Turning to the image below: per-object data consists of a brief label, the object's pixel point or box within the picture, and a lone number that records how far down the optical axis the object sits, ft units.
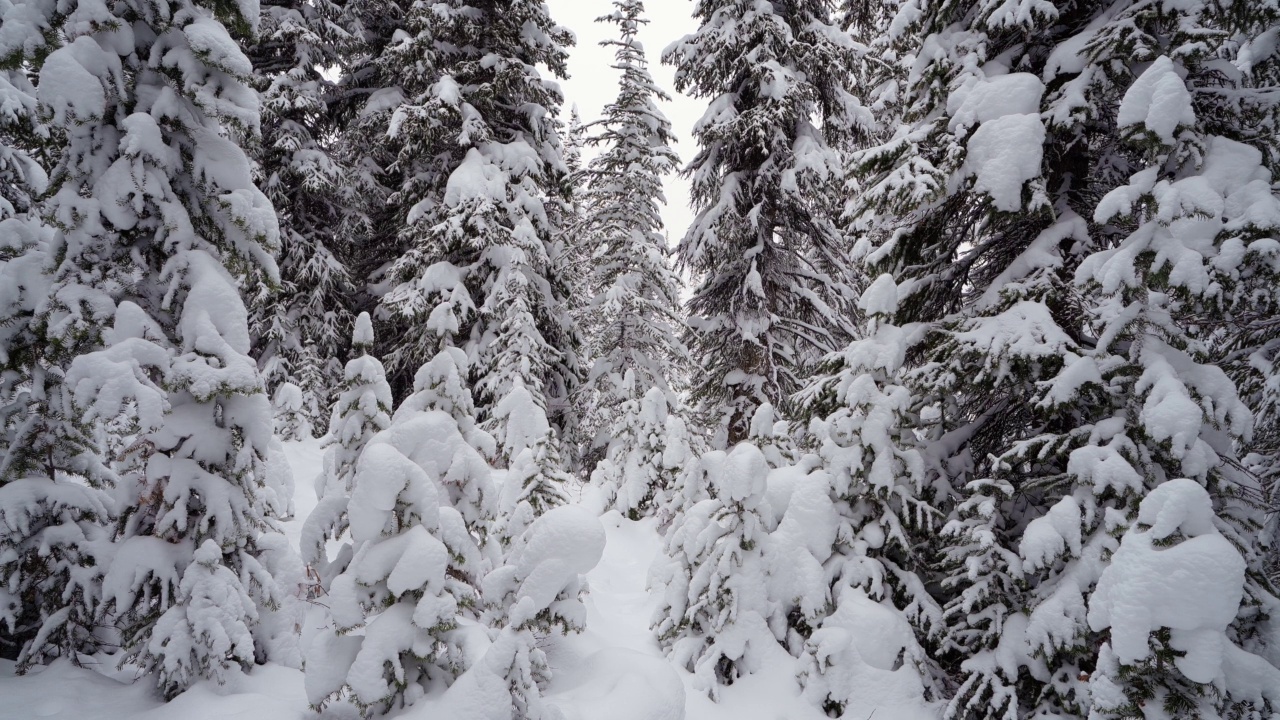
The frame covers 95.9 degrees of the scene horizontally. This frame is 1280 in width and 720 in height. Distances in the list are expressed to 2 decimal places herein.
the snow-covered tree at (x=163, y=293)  13.71
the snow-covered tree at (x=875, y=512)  18.28
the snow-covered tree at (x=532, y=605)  11.66
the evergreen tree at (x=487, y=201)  43.04
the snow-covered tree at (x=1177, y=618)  11.87
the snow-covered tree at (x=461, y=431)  17.80
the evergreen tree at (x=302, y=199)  48.80
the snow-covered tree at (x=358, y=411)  18.67
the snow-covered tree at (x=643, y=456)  37.70
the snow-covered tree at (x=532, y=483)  21.54
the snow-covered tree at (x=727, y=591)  19.58
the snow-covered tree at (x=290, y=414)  40.81
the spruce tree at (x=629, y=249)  45.42
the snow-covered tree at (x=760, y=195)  37.58
